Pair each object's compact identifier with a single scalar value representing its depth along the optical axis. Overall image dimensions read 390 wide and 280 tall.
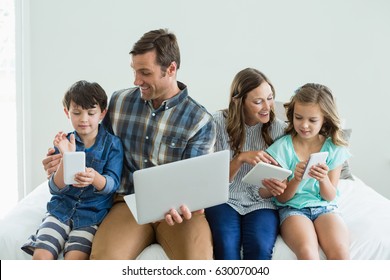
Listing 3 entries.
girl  2.09
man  2.07
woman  2.05
